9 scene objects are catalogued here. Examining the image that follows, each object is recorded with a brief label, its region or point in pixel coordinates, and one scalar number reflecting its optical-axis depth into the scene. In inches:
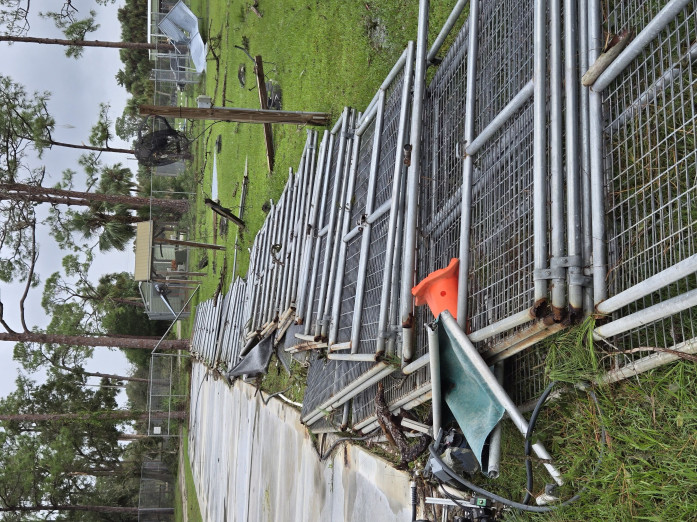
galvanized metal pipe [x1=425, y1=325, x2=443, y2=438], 135.9
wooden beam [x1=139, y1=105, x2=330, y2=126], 312.3
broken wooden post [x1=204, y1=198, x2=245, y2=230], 489.0
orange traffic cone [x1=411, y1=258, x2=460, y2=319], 146.3
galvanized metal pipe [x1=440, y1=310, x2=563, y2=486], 112.4
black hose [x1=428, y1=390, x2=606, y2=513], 103.0
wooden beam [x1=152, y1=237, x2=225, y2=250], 688.4
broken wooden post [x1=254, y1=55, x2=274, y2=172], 415.5
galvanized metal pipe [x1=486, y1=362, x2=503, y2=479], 124.8
